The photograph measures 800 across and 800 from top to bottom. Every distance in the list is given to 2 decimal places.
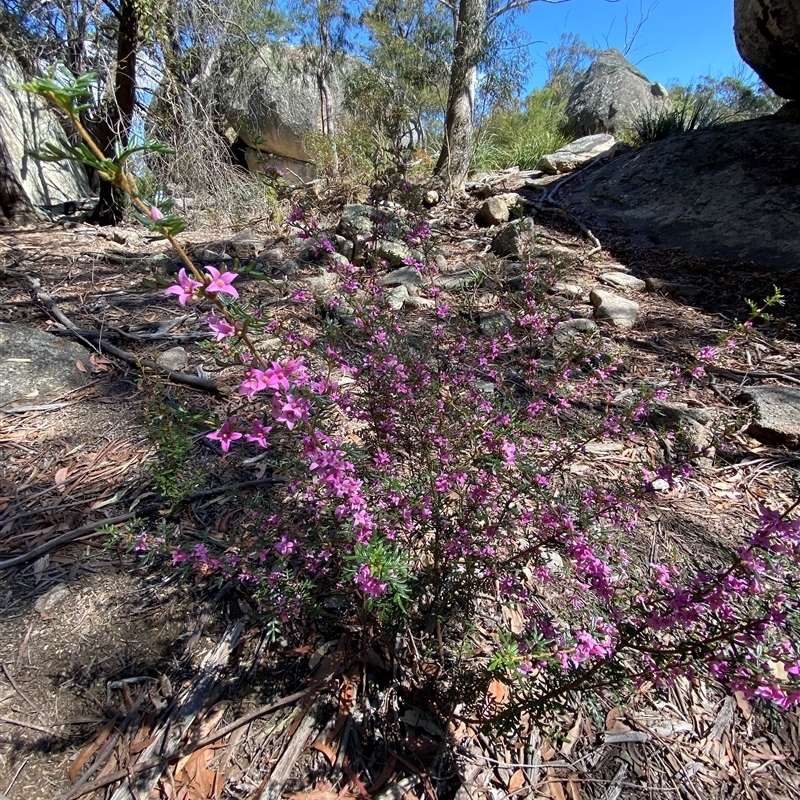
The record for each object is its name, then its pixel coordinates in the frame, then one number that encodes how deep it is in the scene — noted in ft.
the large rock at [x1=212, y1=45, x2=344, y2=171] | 40.04
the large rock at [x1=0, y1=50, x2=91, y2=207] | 21.20
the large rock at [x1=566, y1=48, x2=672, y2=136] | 40.40
